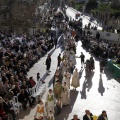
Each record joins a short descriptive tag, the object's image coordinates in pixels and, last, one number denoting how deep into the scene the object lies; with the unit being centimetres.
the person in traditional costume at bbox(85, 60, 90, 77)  1323
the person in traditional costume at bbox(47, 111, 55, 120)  775
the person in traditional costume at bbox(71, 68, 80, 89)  1090
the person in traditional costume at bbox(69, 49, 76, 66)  1444
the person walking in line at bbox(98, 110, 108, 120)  684
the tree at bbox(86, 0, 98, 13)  4820
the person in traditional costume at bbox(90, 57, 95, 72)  1338
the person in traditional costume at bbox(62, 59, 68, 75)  1217
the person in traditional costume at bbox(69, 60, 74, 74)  1296
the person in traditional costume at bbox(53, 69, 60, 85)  1034
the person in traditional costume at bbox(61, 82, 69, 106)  915
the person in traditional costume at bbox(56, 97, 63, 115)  890
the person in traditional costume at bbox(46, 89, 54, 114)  827
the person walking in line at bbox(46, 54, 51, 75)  1327
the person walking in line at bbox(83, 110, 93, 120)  688
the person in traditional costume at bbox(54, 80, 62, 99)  912
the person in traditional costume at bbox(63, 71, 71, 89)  1035
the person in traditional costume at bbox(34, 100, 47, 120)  767
